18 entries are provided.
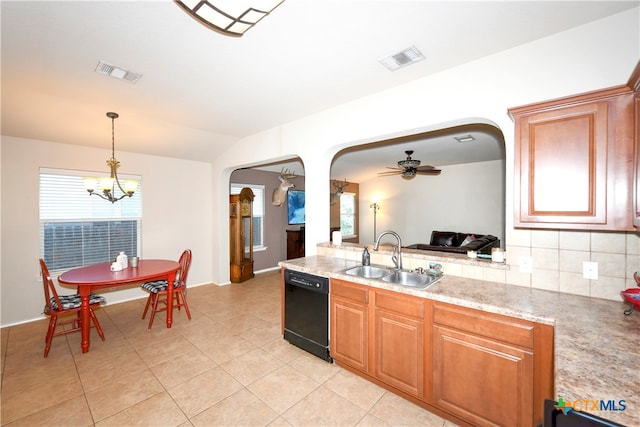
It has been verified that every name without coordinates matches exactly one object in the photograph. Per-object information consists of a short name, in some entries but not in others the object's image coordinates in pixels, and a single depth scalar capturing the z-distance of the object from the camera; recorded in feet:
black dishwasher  8.66
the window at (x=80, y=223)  12.79
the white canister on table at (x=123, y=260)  12.01
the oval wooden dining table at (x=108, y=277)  9.71
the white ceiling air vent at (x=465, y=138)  14.92
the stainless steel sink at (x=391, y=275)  8.08
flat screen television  23.11
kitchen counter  2.96
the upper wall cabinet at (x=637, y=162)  4.72
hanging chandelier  10.77
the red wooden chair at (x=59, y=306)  9.52
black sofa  15.70
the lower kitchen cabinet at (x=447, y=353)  5.16
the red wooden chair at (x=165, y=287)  11.91
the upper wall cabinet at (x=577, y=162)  4.98
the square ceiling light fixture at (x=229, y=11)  3.94
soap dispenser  9.16
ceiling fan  16.45
